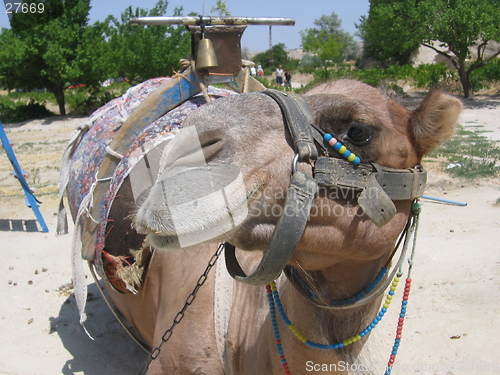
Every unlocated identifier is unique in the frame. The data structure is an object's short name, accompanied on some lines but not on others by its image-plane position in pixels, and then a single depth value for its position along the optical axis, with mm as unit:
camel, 1516
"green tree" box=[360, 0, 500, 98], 18188
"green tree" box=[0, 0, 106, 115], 21531
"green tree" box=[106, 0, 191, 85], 22672
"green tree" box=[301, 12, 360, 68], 37719
